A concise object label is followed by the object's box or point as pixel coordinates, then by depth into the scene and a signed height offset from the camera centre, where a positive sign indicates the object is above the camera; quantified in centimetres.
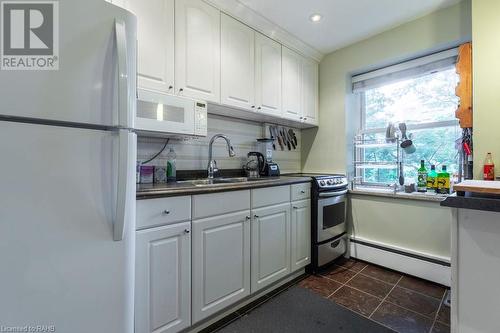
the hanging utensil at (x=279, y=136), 288 +38
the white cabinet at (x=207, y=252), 123 -57
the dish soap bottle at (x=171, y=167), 187 -1
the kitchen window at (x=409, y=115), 219 +56
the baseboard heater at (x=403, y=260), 205 -95
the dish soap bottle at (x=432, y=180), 217 -13
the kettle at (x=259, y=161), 248 +5
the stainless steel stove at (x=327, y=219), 226 -56
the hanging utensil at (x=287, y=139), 299 +35
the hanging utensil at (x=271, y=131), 281 +43
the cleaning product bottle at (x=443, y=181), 210 -14
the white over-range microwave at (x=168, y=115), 147 +36
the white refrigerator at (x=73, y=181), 70 -5
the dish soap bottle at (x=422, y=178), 225 -12
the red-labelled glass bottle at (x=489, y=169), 158 -2
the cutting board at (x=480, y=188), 96 -9
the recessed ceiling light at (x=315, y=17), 211 +140
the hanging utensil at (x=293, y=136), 308 +42
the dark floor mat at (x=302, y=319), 150 -108
